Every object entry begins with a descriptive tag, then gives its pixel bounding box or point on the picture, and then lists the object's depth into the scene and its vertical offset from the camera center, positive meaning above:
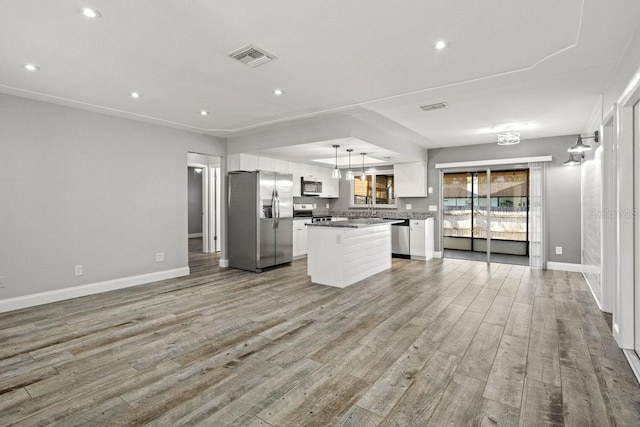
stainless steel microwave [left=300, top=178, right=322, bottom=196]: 7.46 +0.62
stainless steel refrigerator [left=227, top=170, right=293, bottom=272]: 5.79 -0.11
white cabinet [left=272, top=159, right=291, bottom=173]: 6.66 +1.02
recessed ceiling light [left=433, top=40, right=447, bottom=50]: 2.58 +1.39
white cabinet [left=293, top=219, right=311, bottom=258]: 6.93 -0.52
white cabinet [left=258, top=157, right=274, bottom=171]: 6.37 +1.02
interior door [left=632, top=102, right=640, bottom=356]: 2.51 -0.04
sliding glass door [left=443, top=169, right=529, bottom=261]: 7.16 +0.07
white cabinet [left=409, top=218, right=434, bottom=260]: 6.99 -0.57
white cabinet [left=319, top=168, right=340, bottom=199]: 8.10 +0.76
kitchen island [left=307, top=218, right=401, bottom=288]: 4.74 -0.59
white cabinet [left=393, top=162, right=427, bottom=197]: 7.30 +0.80
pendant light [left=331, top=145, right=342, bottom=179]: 5.23 +0.67
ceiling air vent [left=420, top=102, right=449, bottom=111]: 4.20 +1.44
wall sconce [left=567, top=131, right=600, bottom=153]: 4.20 +0.87
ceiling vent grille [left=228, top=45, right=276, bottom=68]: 2.73 +1.40
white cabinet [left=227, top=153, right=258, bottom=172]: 6.06 +1.00
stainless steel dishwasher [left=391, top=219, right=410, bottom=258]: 7.20 -0.59
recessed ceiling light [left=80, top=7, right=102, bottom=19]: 2.15 +1.39
